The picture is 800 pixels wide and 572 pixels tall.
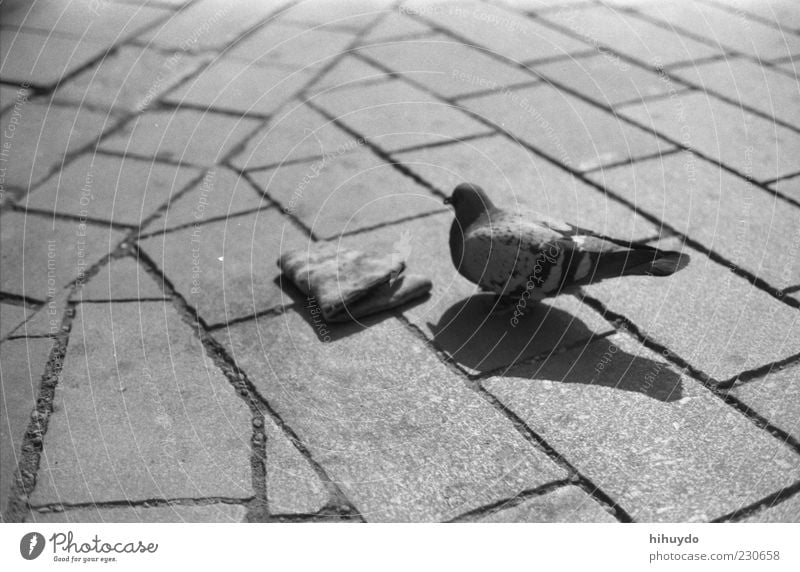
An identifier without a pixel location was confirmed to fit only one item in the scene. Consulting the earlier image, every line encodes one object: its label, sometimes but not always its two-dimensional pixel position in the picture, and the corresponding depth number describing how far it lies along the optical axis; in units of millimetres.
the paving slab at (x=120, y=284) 1570
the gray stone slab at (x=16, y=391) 1233
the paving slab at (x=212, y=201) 1782
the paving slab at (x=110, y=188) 1804
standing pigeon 1377
